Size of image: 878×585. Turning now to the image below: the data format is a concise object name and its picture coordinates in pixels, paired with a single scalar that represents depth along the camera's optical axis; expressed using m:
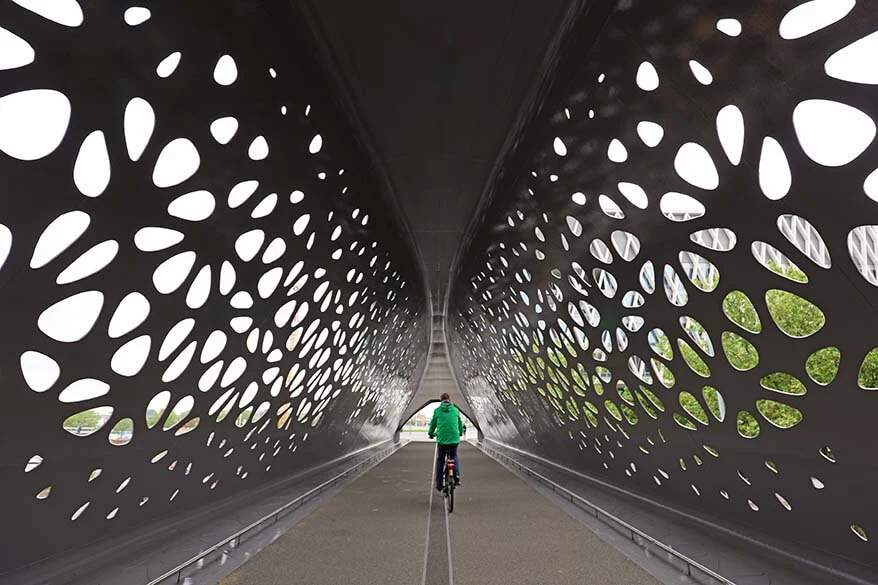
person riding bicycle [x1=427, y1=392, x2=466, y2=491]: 10.28
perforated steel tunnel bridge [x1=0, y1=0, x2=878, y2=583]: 3.64
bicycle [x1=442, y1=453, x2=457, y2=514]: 9.62
